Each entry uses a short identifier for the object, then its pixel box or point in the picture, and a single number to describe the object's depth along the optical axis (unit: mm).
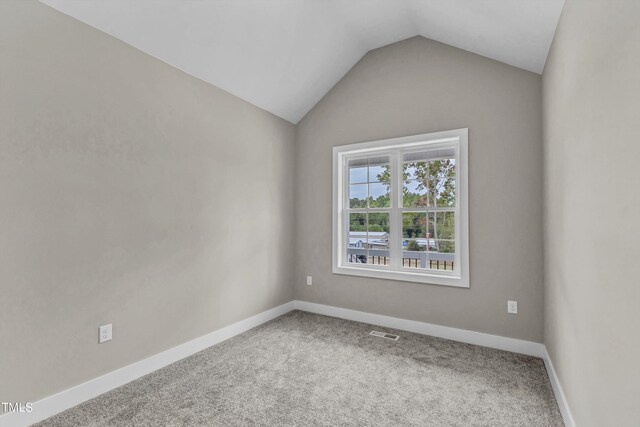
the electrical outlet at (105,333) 2213
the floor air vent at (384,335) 3264
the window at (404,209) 3309
